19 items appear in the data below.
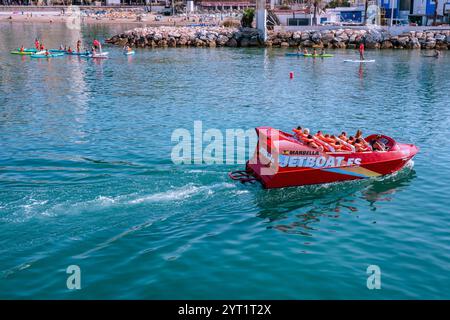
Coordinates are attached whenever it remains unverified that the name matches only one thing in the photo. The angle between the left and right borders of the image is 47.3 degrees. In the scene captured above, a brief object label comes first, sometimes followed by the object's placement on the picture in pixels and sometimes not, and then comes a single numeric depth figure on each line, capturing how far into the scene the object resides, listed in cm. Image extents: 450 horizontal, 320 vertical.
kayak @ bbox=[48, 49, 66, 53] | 7140
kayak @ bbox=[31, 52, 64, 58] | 6731
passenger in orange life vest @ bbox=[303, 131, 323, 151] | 2159
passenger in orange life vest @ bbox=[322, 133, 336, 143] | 2274
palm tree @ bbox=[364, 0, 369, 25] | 8892
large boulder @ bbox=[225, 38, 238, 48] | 8805
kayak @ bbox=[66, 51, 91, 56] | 6928
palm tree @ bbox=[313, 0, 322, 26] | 9041
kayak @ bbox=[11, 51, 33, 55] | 7044
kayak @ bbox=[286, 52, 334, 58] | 6931
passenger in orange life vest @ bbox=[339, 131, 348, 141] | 2345
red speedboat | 2123
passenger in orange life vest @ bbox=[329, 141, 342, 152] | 2250
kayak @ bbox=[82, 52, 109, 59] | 6738
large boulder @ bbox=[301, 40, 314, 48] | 8536
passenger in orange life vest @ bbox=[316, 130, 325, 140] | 2266
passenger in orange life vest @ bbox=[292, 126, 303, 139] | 2222
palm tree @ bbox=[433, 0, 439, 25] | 9000
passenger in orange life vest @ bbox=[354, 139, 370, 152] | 2297
